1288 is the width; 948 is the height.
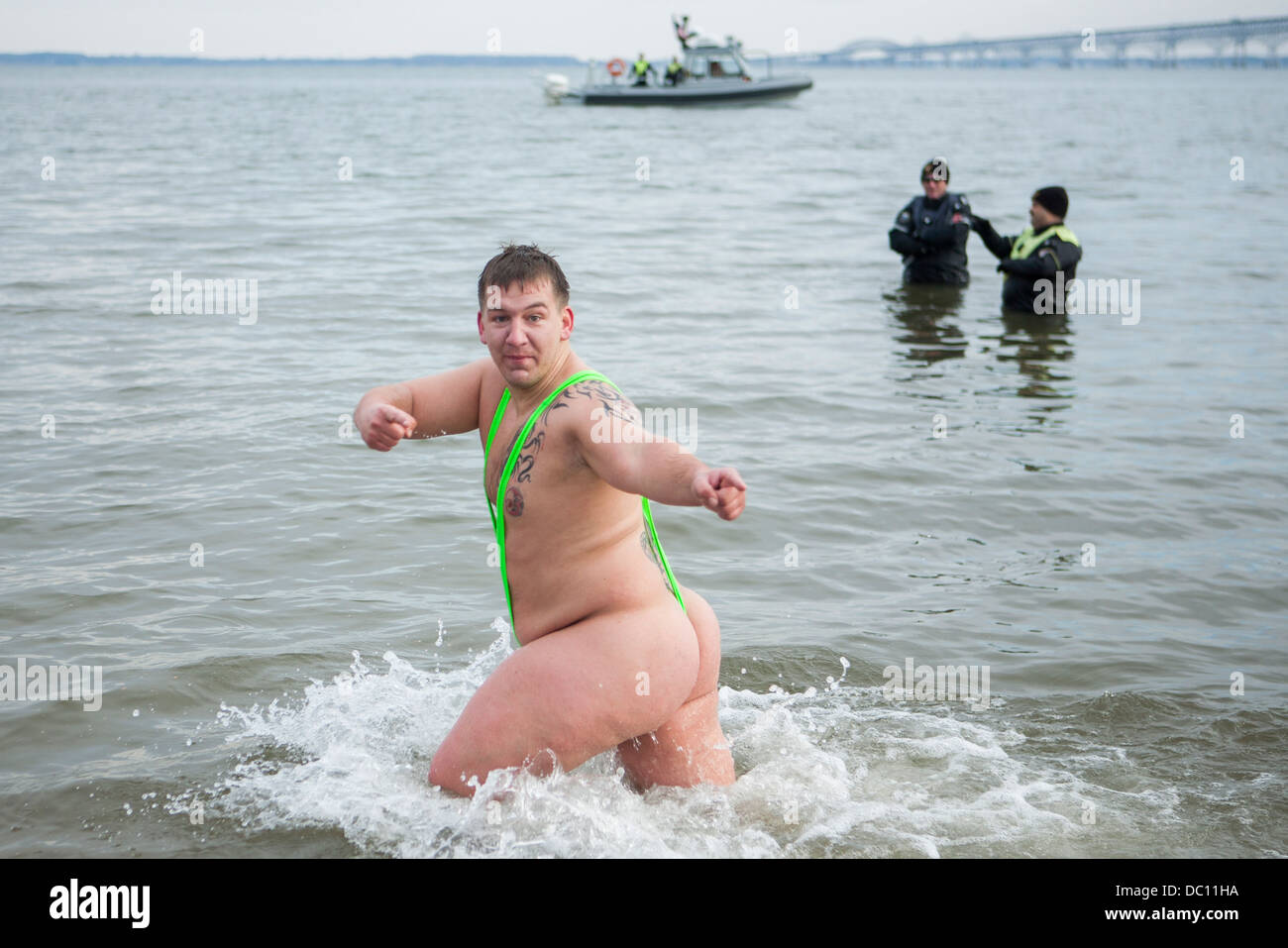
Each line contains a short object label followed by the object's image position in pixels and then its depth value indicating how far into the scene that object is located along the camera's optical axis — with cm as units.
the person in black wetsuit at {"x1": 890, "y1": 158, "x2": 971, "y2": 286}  1265
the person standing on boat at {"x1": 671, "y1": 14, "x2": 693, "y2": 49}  4300
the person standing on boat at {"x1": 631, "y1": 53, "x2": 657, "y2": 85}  4800
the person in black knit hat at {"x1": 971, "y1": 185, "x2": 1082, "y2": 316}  1155
